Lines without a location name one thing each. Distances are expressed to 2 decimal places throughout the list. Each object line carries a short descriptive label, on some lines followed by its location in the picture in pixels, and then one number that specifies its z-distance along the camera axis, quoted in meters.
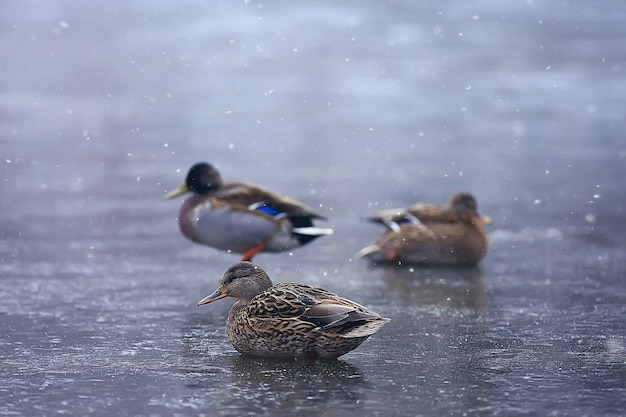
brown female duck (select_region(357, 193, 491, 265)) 16.70
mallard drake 16.37
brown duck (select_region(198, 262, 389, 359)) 10.60
